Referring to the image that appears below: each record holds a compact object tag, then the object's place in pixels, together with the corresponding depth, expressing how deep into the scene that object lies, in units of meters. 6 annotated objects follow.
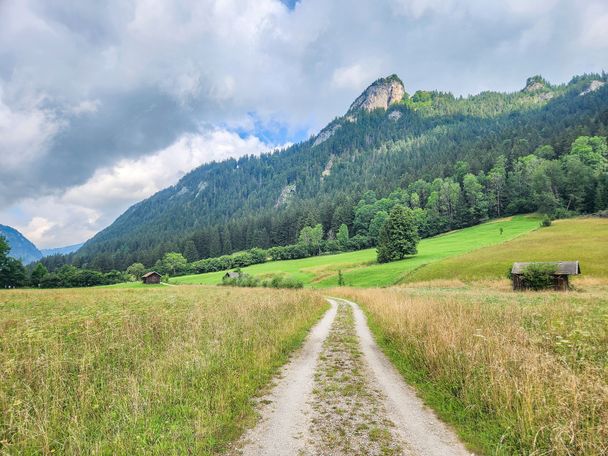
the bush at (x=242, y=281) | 62.34
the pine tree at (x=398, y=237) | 76.94
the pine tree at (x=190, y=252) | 154.41
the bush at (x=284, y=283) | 53.16
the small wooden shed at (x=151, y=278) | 100.62
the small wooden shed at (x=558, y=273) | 35.69
